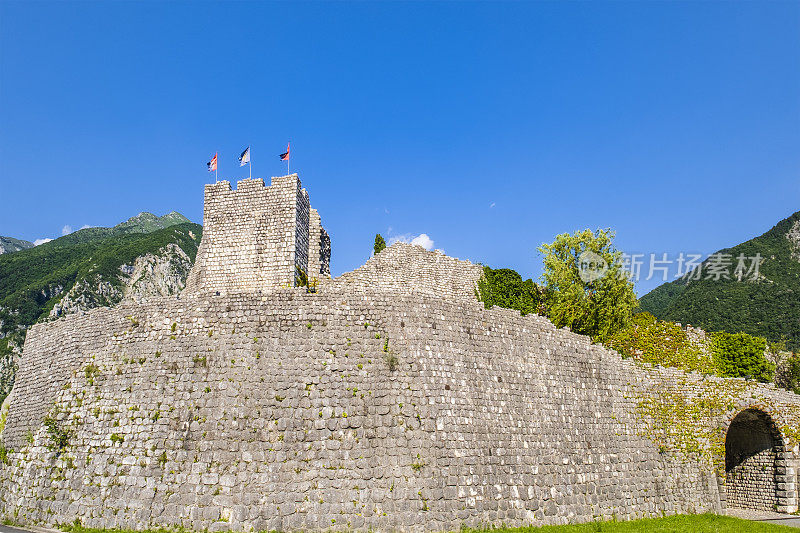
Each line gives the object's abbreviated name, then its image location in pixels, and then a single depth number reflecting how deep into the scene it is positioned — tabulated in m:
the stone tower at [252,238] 25.78
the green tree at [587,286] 30.30
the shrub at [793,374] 31.83
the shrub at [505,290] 26.90
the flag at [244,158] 27.52
